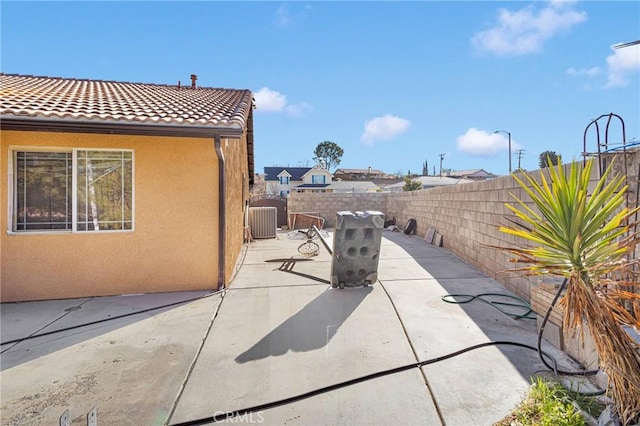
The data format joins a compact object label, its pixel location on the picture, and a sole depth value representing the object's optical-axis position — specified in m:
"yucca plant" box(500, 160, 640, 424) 1.98
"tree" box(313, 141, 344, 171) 62.66
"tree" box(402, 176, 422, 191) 36.62
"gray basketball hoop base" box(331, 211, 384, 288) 5.43
